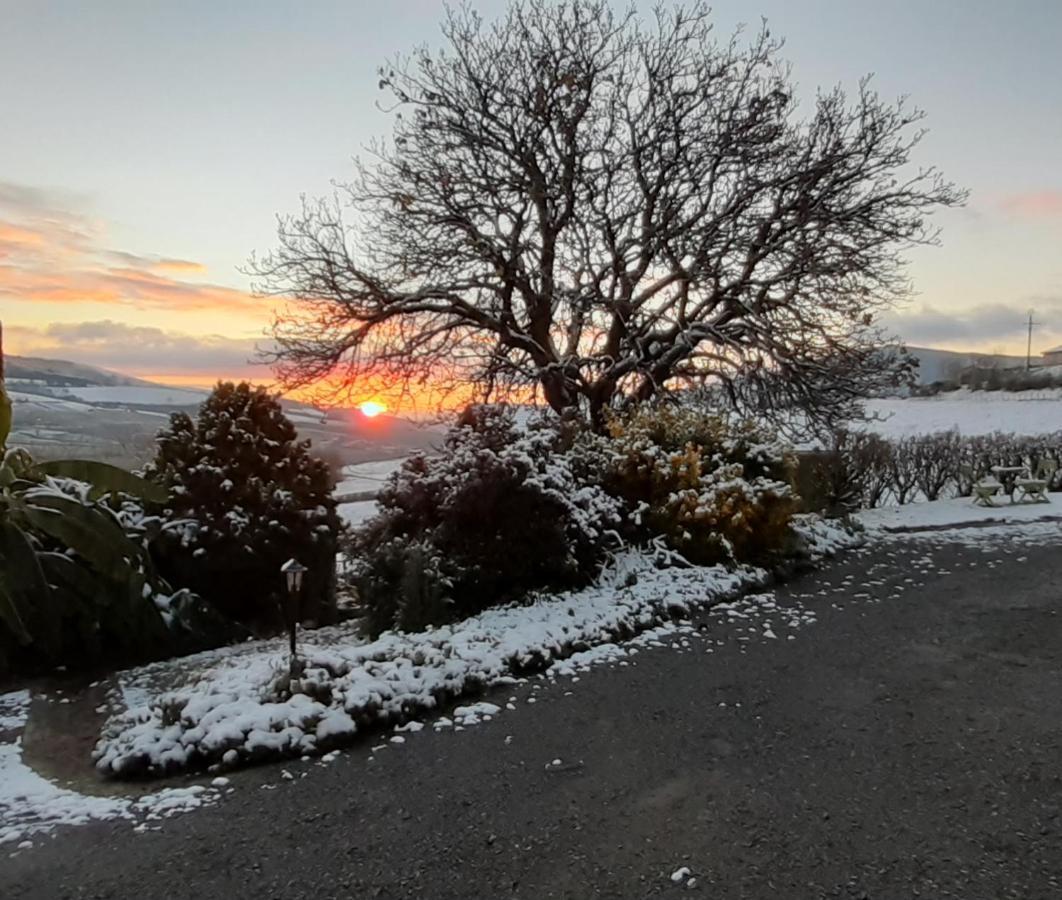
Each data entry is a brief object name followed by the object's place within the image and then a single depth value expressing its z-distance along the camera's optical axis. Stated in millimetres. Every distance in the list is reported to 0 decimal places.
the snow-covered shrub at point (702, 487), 7559
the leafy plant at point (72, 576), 5215
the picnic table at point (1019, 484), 12609
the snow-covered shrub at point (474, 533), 6086
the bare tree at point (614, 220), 12125
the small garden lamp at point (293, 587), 4438
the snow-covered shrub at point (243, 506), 6297
